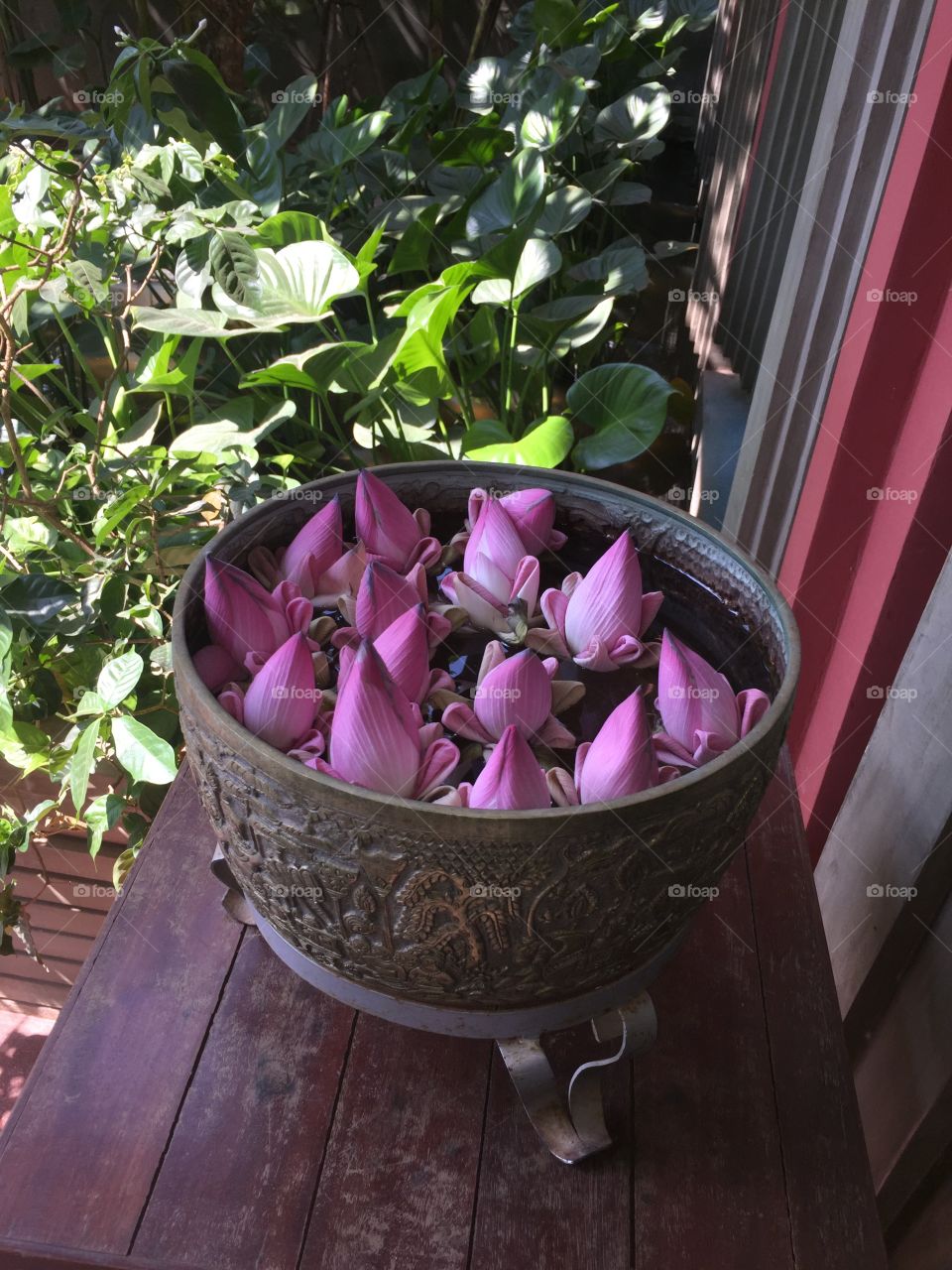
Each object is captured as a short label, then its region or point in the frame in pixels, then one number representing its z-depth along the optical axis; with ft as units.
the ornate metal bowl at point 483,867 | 1.54
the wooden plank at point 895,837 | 2.60
